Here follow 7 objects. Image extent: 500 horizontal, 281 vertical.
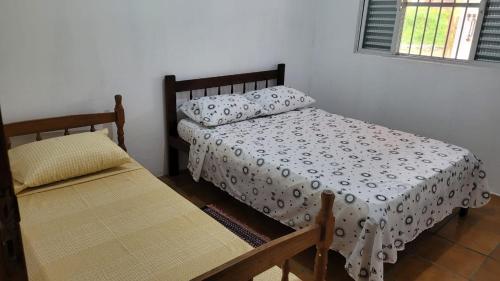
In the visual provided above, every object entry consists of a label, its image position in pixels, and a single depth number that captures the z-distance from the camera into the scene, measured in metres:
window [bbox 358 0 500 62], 2.93
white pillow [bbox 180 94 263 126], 2.88
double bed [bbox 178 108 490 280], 1.86
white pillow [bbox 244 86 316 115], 3.27
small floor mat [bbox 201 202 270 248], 2.32
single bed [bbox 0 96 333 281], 1.22
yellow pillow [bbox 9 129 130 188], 2.02
